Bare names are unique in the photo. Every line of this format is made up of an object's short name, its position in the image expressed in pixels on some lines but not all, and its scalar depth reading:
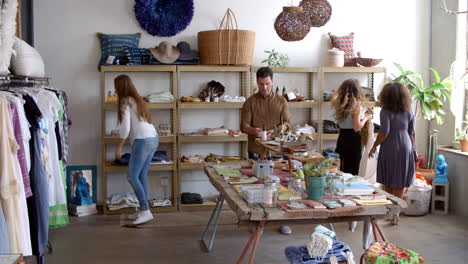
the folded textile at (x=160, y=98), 6.79
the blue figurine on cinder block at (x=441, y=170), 6.66
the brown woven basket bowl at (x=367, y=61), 7.13
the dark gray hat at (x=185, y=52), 6.87
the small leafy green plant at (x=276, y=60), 7.11
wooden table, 3.29
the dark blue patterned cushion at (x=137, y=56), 6.71
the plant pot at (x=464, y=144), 6.65
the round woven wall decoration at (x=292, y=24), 4.90
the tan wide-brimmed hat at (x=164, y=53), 6.77
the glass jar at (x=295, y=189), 3.61
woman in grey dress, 5.35
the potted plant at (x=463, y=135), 6.66
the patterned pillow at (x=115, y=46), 6.84
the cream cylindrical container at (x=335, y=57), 7.12
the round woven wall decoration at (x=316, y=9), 4.98
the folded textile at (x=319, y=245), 3.27
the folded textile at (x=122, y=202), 6.74
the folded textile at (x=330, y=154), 7.15
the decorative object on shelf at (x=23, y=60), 5.27
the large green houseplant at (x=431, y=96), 6.93
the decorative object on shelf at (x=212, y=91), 6.97
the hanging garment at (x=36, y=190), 4.19
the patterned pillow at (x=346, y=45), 7.29
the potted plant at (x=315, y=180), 3.59
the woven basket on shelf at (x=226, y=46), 6.71
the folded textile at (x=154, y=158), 6.72
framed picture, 6.75
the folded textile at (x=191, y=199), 6.93
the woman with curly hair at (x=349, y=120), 5.73
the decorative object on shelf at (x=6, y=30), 4.43
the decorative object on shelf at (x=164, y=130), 6.88
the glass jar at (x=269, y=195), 3.46
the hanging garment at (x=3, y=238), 3.46
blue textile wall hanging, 6.93
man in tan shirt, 5.79
